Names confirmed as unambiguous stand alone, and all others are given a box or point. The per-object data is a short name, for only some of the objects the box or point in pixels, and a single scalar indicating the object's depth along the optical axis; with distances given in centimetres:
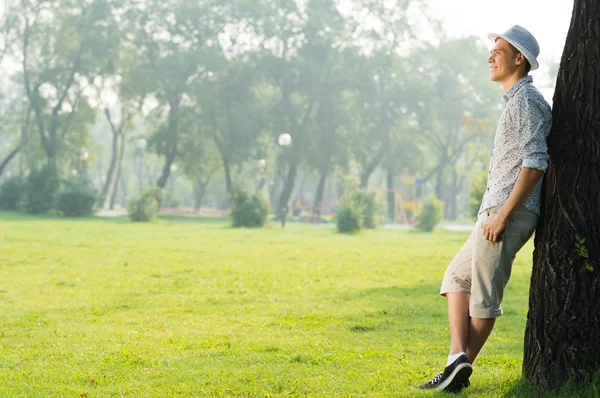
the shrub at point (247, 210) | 3300
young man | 431
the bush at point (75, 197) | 3691
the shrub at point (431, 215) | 3559
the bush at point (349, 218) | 3106
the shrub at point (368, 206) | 3441
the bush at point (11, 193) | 3994
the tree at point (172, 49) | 4812
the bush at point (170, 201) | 6300
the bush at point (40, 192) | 3822
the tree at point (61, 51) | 4662
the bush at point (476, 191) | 2877
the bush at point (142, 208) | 3478
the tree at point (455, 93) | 5750
